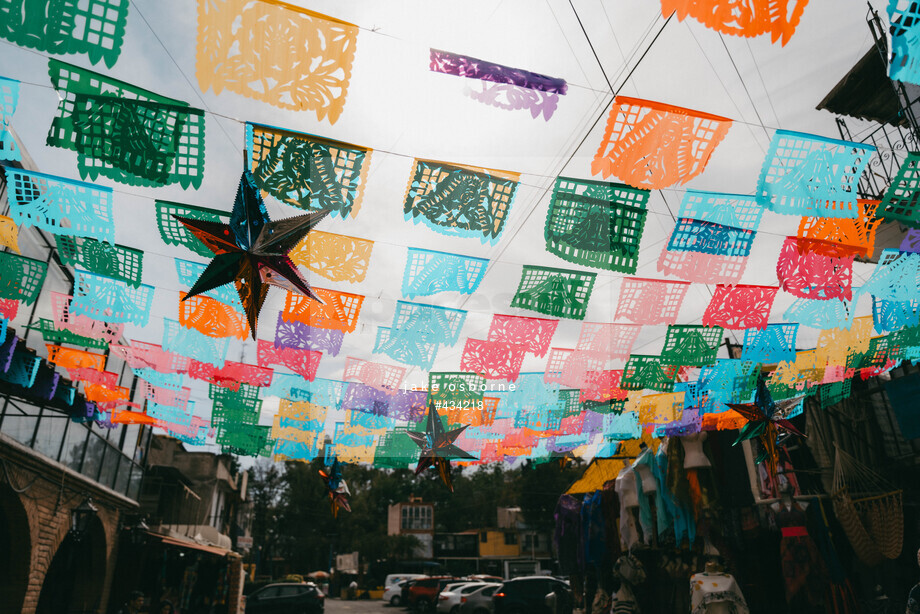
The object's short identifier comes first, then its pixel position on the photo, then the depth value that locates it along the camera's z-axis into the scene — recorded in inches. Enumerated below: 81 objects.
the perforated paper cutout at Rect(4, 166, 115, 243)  168.1
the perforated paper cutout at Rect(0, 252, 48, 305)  219.0
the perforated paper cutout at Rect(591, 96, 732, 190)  136.5
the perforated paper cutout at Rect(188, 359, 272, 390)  297.9
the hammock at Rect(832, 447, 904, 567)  268.1
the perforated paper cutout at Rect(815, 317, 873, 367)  256.8
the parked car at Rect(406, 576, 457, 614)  870.4
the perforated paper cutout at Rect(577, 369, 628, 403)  290.0
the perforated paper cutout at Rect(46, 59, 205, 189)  132.9
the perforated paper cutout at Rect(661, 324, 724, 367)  258.8
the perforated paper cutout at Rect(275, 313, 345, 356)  246.4
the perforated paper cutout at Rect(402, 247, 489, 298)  196.7
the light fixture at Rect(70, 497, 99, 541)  358.0
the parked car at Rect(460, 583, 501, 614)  629.9
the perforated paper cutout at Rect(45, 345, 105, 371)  295.3
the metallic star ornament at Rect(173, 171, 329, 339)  146.0
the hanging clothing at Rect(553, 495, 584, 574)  434.3
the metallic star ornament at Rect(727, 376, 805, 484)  284.5
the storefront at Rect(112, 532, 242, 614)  492.7
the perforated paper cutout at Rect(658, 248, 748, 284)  190.9
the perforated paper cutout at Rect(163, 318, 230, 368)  259.4
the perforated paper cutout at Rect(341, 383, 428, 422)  320.8
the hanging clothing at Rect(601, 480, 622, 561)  401.9
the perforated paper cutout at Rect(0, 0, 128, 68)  108.2
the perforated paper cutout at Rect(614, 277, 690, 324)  221.1
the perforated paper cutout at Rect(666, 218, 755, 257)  181.6
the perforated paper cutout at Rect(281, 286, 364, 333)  226.2
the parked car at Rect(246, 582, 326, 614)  651.5
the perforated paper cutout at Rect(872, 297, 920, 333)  219.0
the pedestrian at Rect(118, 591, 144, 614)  321.7
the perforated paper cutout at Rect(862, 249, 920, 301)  198.4
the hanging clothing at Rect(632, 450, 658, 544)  353.7
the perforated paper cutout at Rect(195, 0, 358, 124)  112.7
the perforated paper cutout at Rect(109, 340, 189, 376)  282.7
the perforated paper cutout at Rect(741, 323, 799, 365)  256.8
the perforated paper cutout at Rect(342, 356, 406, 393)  299.0
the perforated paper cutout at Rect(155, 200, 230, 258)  176.7
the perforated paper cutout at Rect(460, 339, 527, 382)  264.5
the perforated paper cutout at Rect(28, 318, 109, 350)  266.1
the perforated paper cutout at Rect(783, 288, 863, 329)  225.7
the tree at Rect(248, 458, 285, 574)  1807.3
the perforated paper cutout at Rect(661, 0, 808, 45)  104.7
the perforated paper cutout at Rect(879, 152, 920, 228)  153.8
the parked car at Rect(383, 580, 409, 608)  1016.9
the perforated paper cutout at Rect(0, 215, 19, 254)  192.5
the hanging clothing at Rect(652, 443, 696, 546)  328.5
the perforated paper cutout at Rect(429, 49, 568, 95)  121.8
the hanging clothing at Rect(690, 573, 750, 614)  270.7
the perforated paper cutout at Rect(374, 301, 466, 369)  239.5
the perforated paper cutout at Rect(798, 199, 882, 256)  176.1
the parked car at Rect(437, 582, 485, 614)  695.1
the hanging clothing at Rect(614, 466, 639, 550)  369.1
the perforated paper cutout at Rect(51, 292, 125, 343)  259.6
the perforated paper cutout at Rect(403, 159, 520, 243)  158.9
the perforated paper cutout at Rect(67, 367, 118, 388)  306.5
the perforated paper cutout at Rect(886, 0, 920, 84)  100.1
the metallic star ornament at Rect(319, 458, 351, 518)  428.5
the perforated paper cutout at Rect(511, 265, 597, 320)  213.9
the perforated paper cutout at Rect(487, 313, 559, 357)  247.9
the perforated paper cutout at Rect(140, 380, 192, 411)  333.4
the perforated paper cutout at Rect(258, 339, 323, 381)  274.4
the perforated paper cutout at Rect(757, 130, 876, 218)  146.7
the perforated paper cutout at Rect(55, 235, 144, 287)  203.2
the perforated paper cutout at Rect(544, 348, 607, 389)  275.9
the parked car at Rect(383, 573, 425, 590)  1098.5
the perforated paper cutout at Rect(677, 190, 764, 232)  166.7
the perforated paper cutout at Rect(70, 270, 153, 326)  222.2
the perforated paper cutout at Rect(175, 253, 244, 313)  205.2
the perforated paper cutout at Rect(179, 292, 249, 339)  232.7
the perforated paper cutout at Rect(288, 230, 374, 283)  186.9
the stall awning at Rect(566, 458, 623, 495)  435.5
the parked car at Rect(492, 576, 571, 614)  571.2
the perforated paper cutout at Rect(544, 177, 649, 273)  167.8
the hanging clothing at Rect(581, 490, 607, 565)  410.0
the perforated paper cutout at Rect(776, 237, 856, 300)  189.9
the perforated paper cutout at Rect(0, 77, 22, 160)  130.7
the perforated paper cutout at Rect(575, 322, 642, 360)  258.1
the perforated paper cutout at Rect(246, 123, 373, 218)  145.6
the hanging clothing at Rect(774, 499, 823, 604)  273.9
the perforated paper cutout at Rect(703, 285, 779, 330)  223.8
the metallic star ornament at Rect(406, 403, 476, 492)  325.7
